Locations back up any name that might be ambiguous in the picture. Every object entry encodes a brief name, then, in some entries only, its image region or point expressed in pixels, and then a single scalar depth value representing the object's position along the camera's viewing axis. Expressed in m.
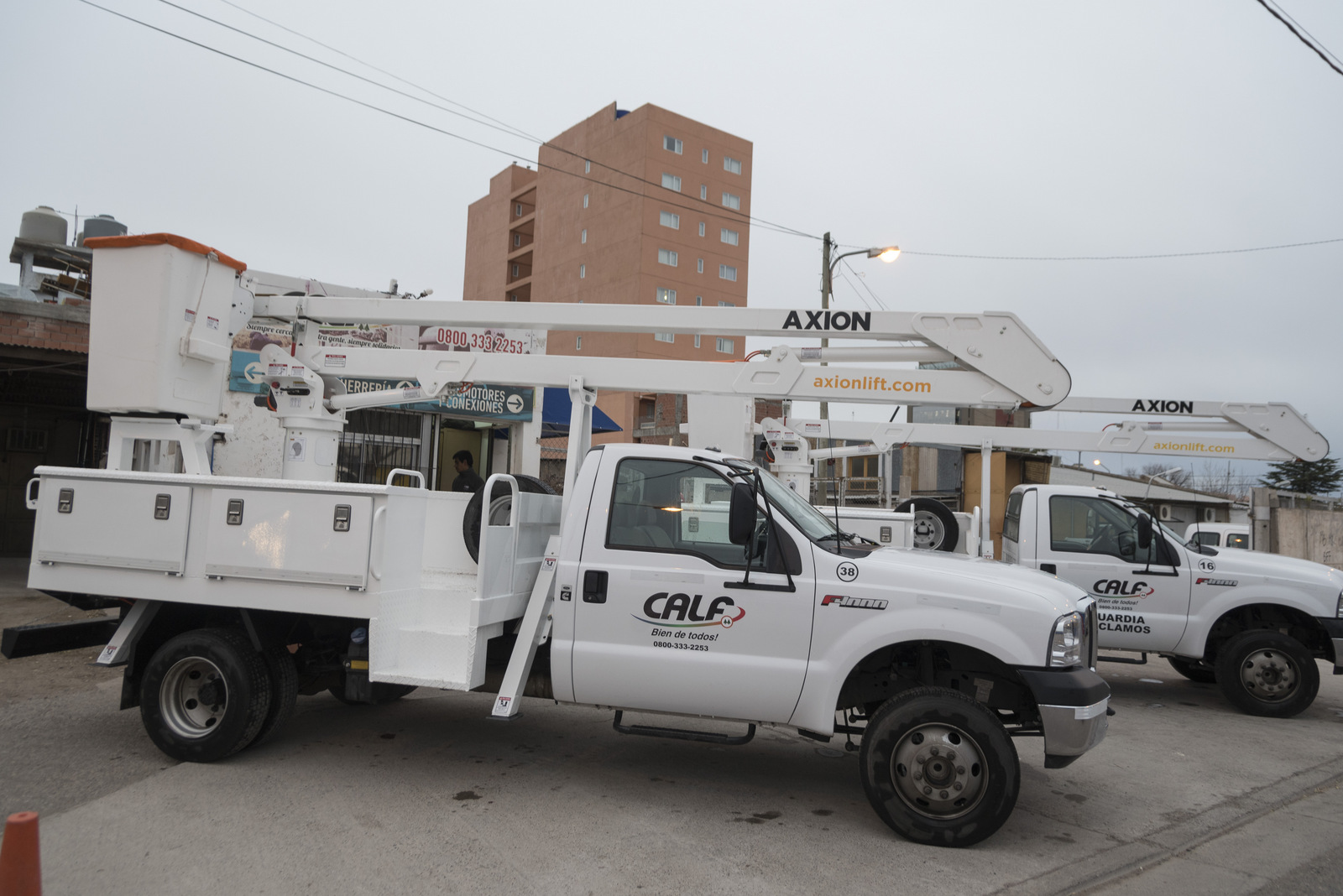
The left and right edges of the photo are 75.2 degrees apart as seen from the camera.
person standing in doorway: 9.44
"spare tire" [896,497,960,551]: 9.23
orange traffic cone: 2.78
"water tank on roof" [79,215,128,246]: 19.55
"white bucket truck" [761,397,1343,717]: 8.39
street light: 19.27
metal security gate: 16.30
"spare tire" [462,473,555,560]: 5.82
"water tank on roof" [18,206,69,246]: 19.55
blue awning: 18.58
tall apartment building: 45.25
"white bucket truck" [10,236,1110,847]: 4.89
